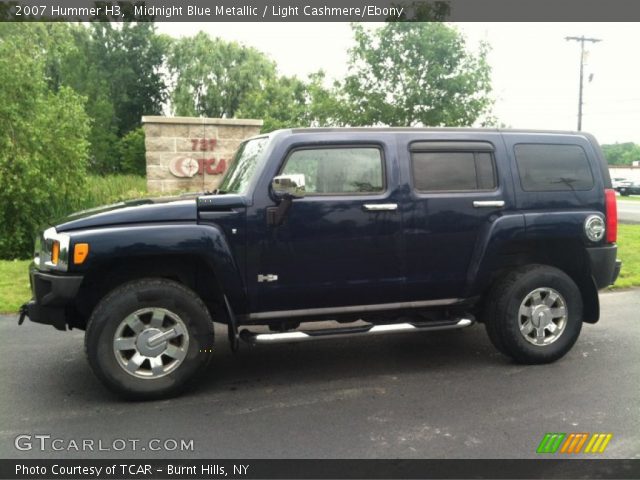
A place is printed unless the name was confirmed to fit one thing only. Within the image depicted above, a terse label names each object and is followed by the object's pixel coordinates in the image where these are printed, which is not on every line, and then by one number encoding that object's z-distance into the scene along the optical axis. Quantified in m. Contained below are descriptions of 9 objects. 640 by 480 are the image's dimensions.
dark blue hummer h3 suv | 4.10
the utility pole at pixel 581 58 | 34.41
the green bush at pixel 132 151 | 39.28
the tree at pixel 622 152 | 107.15
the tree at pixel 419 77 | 15.99
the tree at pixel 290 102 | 18.72
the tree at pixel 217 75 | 44.06
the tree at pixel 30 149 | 11.39
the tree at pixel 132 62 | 48.00
